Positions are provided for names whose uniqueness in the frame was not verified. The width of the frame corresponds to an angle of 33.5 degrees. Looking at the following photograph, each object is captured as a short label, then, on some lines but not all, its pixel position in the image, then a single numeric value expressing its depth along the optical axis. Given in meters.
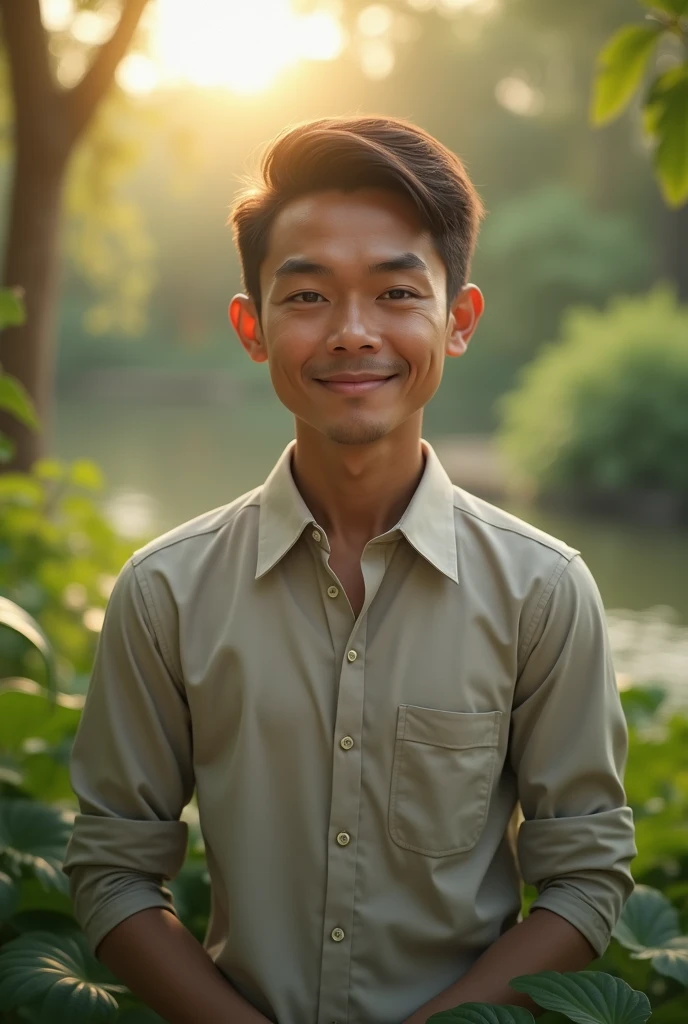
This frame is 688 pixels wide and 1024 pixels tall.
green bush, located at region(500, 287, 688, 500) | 8.52
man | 1.17
